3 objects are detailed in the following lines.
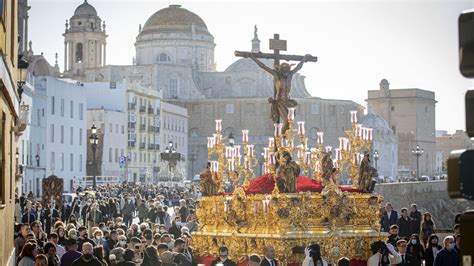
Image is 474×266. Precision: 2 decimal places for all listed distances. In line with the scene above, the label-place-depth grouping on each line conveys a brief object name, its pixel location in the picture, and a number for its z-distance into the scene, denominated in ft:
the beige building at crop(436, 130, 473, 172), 527.72
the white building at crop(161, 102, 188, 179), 316.81
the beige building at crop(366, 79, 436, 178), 437.66
